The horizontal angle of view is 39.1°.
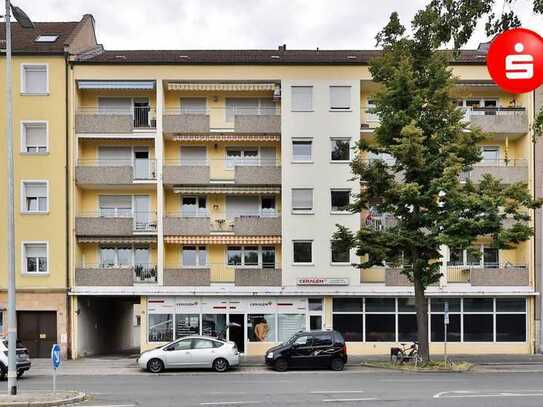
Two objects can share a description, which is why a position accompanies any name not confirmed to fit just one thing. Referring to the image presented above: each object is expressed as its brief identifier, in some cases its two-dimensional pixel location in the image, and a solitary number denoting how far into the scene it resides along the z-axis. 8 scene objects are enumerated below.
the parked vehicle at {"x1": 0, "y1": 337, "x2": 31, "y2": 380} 26.27
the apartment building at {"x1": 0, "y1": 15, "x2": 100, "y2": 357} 34.81
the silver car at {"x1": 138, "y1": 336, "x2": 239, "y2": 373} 28.75
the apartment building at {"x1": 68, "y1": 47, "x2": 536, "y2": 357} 35.06
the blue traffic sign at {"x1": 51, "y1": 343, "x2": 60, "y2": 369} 19.37
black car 28.78
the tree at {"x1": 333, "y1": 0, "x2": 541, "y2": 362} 26.88
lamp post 18.92
